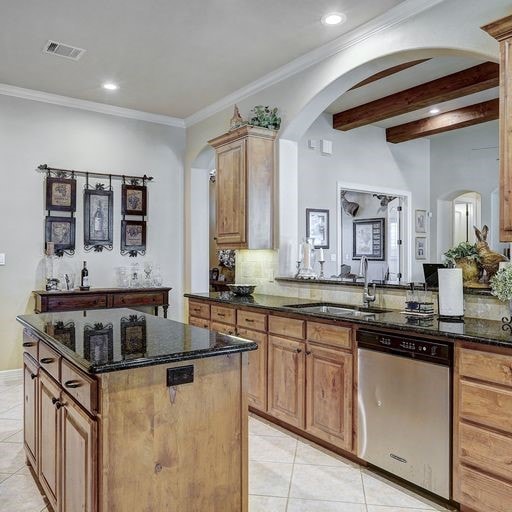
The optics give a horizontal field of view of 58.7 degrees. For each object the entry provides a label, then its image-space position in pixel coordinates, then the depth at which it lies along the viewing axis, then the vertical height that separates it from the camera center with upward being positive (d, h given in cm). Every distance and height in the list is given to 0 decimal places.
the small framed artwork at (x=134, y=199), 553 +73
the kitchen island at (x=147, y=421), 168 -65
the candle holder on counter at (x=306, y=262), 429 -3
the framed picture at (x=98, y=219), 527 +47
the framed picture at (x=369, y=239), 806 +37
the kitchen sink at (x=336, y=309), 332 -39
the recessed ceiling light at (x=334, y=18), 333 +179
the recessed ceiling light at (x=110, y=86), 471 +181
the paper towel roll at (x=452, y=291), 272 -19
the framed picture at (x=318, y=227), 595 +43
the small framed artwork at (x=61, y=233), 504 +29
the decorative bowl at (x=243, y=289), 440 -29
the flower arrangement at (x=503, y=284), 234 -13
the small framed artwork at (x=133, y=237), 553 +27
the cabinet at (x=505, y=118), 234 +74
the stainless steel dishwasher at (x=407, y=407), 236 -82
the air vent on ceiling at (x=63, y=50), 383 +180
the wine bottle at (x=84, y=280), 499 -24
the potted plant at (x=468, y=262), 293 -2
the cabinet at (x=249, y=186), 428 +70
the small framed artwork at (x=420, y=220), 725 +62
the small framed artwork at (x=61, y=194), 503 +72
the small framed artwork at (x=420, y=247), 725 +19
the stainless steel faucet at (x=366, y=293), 333 -25
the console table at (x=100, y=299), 466 -43
